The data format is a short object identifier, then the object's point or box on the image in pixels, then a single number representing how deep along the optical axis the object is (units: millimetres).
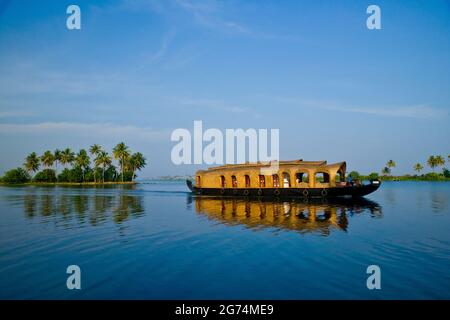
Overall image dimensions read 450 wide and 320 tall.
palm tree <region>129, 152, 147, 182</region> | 118125
